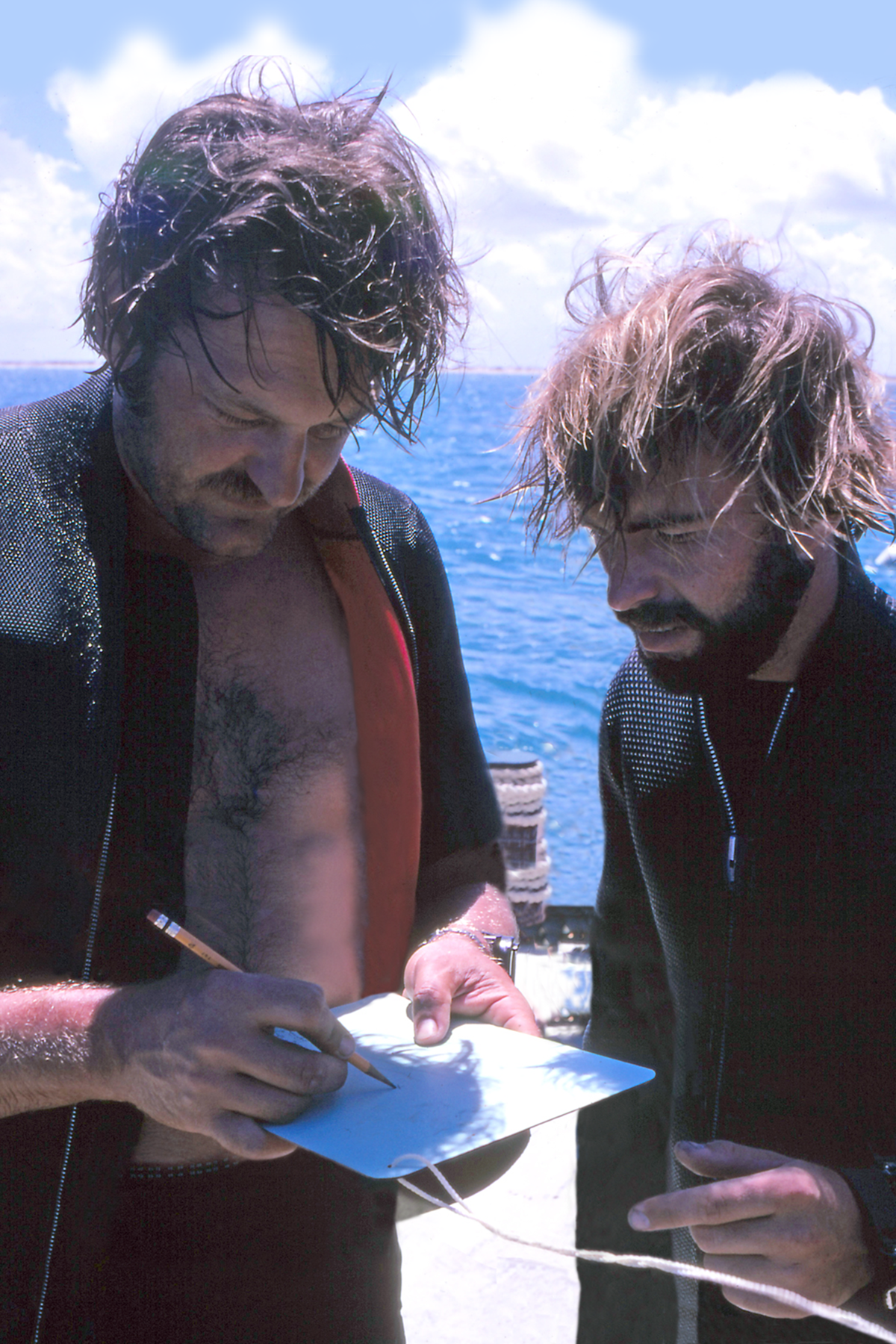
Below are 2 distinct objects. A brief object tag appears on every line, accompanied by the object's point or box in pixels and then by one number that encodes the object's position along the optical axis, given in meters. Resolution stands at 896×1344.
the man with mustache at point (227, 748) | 1.25
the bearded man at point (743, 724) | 1.57
